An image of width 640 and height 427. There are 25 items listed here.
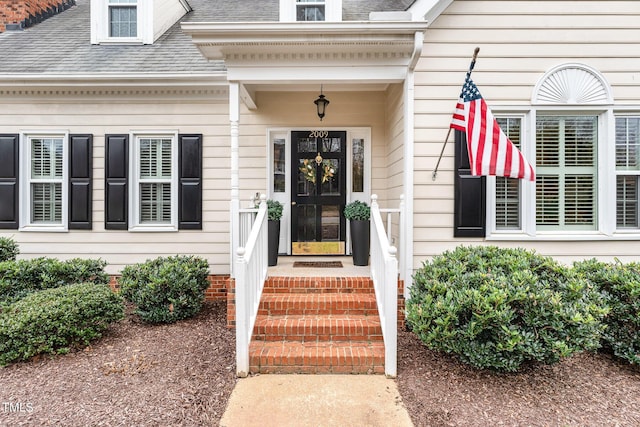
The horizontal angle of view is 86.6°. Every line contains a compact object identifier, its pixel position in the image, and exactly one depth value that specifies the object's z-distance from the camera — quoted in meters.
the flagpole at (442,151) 3.58
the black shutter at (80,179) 5.21
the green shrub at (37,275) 4.33
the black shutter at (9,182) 5.19
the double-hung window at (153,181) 5.30
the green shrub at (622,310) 3.18
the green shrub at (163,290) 4.18
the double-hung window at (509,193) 4.33
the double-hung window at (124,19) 5.79
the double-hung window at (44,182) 5.27
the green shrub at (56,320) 3.26
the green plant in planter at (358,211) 4.66
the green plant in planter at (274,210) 4.67
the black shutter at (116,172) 5.20
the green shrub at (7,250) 4.82
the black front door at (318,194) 5.48
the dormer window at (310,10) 4.81
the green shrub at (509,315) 2.77
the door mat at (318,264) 4.71
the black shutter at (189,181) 5.22
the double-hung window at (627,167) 4.33
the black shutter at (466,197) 4.20
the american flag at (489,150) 3.59
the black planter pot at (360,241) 4.65
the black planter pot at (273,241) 4.66
